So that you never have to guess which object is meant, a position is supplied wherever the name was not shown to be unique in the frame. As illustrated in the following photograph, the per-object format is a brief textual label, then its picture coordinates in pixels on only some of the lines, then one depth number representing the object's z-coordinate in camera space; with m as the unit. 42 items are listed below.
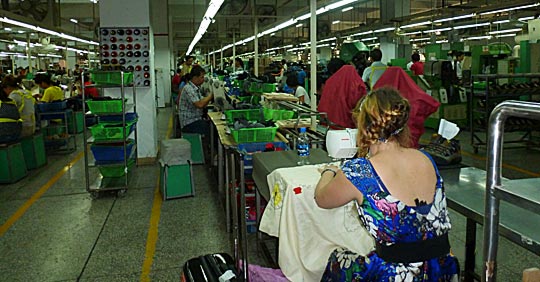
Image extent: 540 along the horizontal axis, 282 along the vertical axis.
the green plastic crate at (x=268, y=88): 7.25
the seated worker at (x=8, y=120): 6.29
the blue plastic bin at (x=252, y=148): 4.25
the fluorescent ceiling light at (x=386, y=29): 14.17
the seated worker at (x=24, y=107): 7.14
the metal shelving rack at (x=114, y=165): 5.70
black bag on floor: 2.77
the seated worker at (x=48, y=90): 9.12
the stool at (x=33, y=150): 7.35
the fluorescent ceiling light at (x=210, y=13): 7.13
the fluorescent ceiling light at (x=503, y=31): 14.91
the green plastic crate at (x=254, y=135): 4.42
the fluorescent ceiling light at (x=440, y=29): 13.98
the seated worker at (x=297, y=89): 7.15
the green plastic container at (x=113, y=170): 6.07
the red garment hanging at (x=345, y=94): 5.09
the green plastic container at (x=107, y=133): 5.68
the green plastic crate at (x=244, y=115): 5.34
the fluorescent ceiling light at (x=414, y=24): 12.52
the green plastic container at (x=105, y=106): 5.70
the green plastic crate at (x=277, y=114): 5.29
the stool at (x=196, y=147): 7.23
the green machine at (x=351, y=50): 11.46
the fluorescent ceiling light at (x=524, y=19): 12.40
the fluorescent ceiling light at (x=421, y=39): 21.87
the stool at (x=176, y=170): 5.46
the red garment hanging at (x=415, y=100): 4.22
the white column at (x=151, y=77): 6.99
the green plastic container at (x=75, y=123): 10.20
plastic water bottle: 3.37
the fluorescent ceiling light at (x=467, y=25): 13.05
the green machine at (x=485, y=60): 10.75
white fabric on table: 2.66
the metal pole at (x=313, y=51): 5.96
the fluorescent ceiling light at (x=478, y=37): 18.14
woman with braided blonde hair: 2.03
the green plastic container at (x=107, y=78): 6.14
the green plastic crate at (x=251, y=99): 7.43
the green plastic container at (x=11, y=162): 6.44
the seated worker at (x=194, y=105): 6.90
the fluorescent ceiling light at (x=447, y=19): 10.65
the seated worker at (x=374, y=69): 8.19
